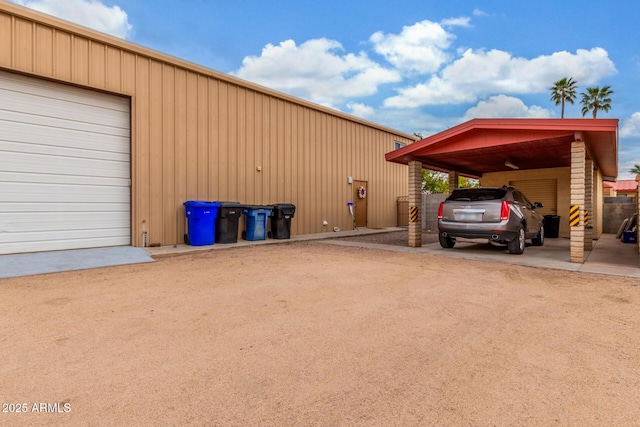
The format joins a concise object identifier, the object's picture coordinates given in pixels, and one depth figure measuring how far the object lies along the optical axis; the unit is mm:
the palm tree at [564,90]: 34188
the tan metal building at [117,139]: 7062
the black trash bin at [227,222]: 9523
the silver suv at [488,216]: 7676
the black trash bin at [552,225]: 12505
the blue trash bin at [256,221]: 10492
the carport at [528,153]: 7109
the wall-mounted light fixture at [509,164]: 11222
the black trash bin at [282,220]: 11070
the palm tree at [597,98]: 33406
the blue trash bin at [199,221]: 9029
